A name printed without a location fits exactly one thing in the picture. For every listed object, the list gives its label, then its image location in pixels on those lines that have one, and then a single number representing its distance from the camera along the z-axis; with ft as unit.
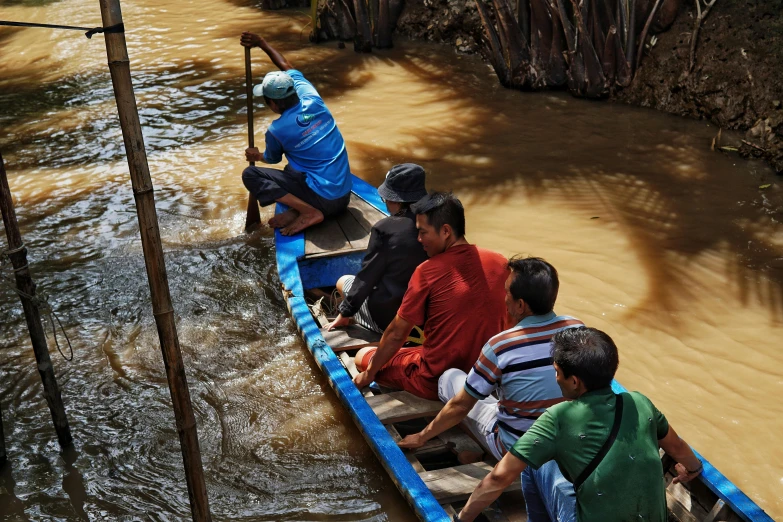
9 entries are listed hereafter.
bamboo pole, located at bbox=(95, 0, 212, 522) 9.20
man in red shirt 12.25
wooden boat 11.11
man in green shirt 8.45
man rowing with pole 19.49
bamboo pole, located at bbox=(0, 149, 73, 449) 12.57
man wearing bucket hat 14.08
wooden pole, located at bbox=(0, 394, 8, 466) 14.24
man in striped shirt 10.16
